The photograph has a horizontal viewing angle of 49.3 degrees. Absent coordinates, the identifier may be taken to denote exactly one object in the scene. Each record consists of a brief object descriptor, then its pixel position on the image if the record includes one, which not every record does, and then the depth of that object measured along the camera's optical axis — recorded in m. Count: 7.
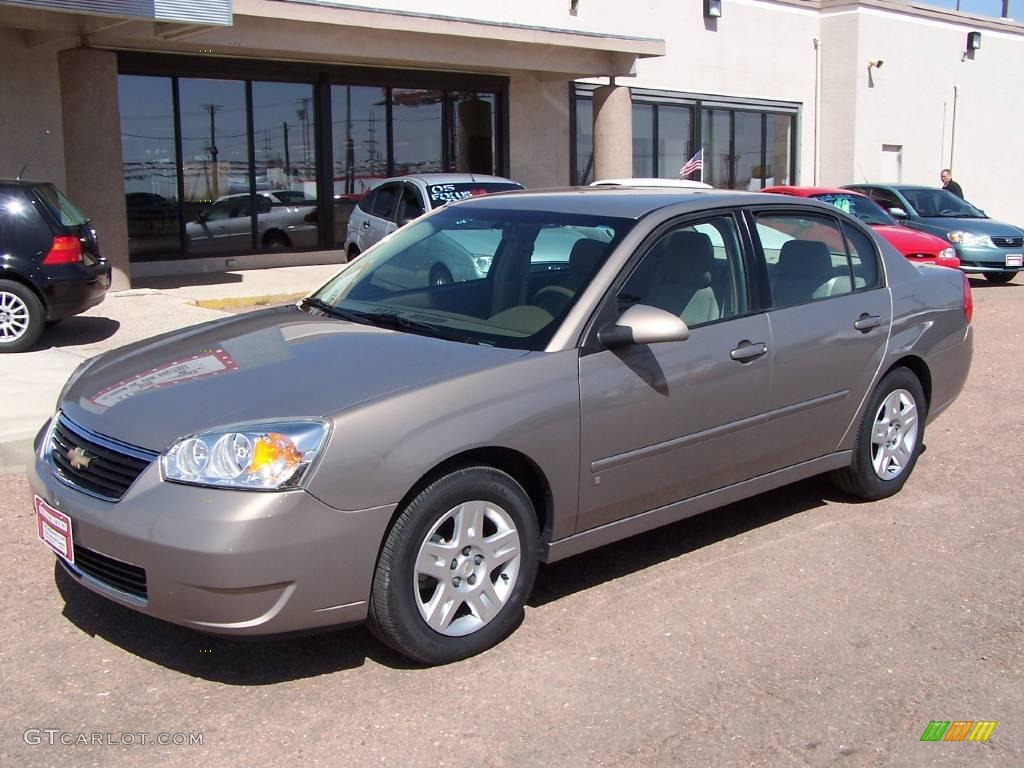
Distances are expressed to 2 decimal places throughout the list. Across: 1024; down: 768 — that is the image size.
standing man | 22.31
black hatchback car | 9.89
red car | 14.88
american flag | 19.16
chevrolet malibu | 3.65
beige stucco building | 14.22
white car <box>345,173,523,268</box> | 13.45
